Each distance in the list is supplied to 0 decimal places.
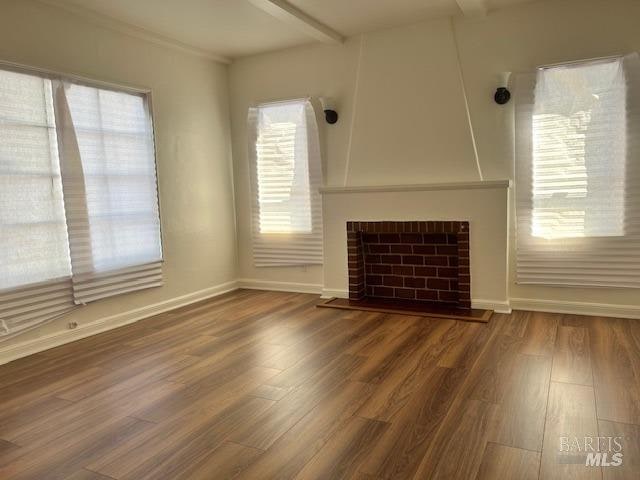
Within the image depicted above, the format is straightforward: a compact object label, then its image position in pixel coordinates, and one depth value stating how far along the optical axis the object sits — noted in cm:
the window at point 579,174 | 348
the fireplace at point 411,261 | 402
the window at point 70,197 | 314
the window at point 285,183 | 468
